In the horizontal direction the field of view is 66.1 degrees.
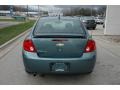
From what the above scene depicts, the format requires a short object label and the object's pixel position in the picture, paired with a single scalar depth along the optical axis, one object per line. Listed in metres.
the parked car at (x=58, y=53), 1.97
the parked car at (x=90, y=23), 10.85
